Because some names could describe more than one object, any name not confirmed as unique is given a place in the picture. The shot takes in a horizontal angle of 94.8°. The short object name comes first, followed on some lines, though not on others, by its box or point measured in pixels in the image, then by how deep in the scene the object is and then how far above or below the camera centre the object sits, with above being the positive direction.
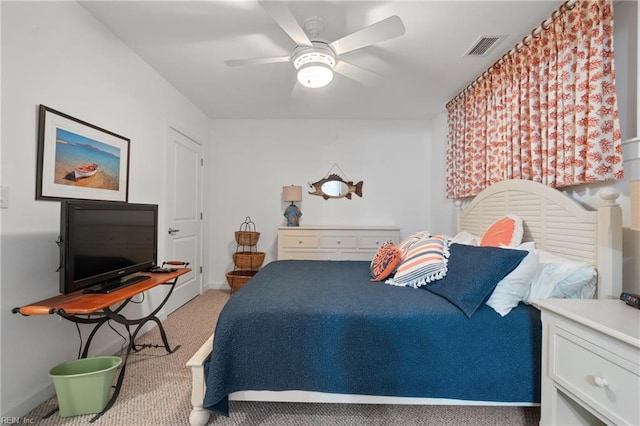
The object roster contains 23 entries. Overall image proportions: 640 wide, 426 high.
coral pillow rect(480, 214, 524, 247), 1.94 -0.10
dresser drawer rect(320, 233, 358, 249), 3.68 -0.32
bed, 1.40 -0.67
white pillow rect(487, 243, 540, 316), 1.48 -0.34
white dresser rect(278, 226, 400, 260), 3.67 -0.32
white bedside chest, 0.97 -0.53
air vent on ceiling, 2.16 +1.32
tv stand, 1.40 -0.47
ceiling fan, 1.62 +1.08
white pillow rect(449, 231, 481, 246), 2.26 -0.17
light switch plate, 1.46 +0.07
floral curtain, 1.58 +0.75
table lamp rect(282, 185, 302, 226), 3.89 +0.21
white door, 3.14 +0.03
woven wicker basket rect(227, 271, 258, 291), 3.48 -0.78
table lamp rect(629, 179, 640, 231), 1.13 +0.06
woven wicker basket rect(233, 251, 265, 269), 3.68 -0.57
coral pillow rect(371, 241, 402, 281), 2.02 -0.33
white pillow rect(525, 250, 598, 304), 1.51 -0.32
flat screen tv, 1.53 -0.19
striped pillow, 1.77 -0.30
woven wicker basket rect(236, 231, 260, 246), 3.77 -0.30
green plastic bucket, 1.52 -0.94
